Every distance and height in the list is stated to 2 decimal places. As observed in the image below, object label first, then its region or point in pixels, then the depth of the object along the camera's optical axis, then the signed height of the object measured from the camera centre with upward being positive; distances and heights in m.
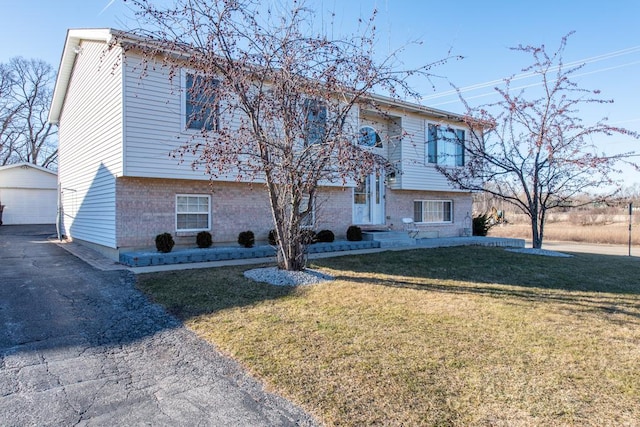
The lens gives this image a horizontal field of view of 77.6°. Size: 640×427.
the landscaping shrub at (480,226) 19.44 -0.28
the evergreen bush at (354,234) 14.26 -0.50
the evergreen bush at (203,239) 11.27 -0.57
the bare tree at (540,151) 12.66 +2.34
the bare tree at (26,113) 34.31 +9.50
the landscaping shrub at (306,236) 8.45 -0.35
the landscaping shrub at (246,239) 11.94 -0.58
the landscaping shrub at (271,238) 12.09 -0.58
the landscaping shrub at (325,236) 13.44 -0.55
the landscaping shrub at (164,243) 10.35 -0.61
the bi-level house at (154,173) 10.30 +1.46
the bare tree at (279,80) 6.64 +2.53
